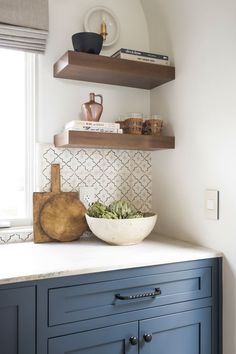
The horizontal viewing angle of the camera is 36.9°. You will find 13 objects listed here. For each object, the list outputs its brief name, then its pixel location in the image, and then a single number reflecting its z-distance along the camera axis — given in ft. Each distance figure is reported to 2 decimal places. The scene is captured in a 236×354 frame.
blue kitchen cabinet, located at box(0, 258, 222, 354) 4.09
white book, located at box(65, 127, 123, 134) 5.72
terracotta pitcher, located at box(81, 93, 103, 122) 6.03
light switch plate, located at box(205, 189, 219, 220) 5.41
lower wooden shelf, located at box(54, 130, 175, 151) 5.63
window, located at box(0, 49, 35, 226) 6.27
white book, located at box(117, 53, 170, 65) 6.15
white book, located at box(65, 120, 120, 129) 5.72
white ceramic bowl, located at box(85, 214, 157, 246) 5.52
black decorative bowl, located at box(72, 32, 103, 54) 5.79
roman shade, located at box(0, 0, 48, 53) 5.70
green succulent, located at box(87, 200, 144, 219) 5.73
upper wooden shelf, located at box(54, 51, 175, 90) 5.74
